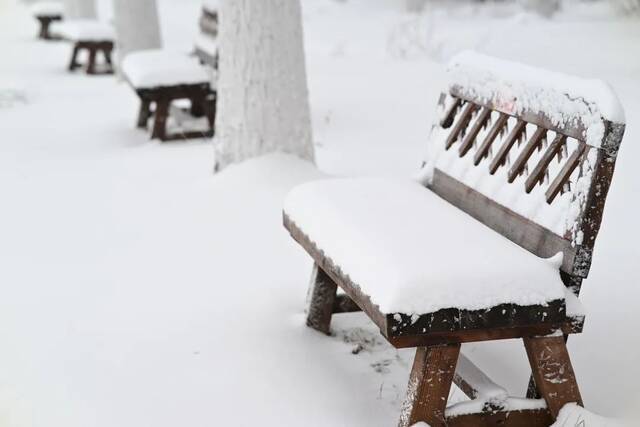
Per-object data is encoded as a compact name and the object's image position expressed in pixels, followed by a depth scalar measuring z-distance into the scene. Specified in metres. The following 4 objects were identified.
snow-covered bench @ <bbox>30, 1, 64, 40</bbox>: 15.30
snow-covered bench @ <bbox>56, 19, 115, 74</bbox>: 11.48
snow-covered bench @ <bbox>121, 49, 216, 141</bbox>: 6.73
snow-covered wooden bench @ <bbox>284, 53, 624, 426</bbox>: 2.25
